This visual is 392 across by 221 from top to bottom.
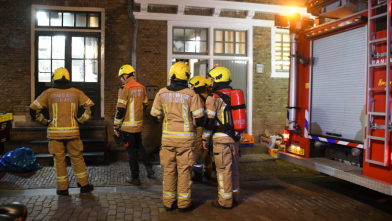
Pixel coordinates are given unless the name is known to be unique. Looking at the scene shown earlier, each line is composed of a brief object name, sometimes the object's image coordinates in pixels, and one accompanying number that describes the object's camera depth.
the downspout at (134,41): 8.40
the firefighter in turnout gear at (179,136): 4.20
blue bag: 6.13
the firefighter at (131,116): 5.50
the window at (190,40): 9.00
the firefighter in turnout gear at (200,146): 5.82
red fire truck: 4.04
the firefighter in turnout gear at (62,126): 4.96
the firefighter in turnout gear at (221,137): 4.34
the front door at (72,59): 8.34
